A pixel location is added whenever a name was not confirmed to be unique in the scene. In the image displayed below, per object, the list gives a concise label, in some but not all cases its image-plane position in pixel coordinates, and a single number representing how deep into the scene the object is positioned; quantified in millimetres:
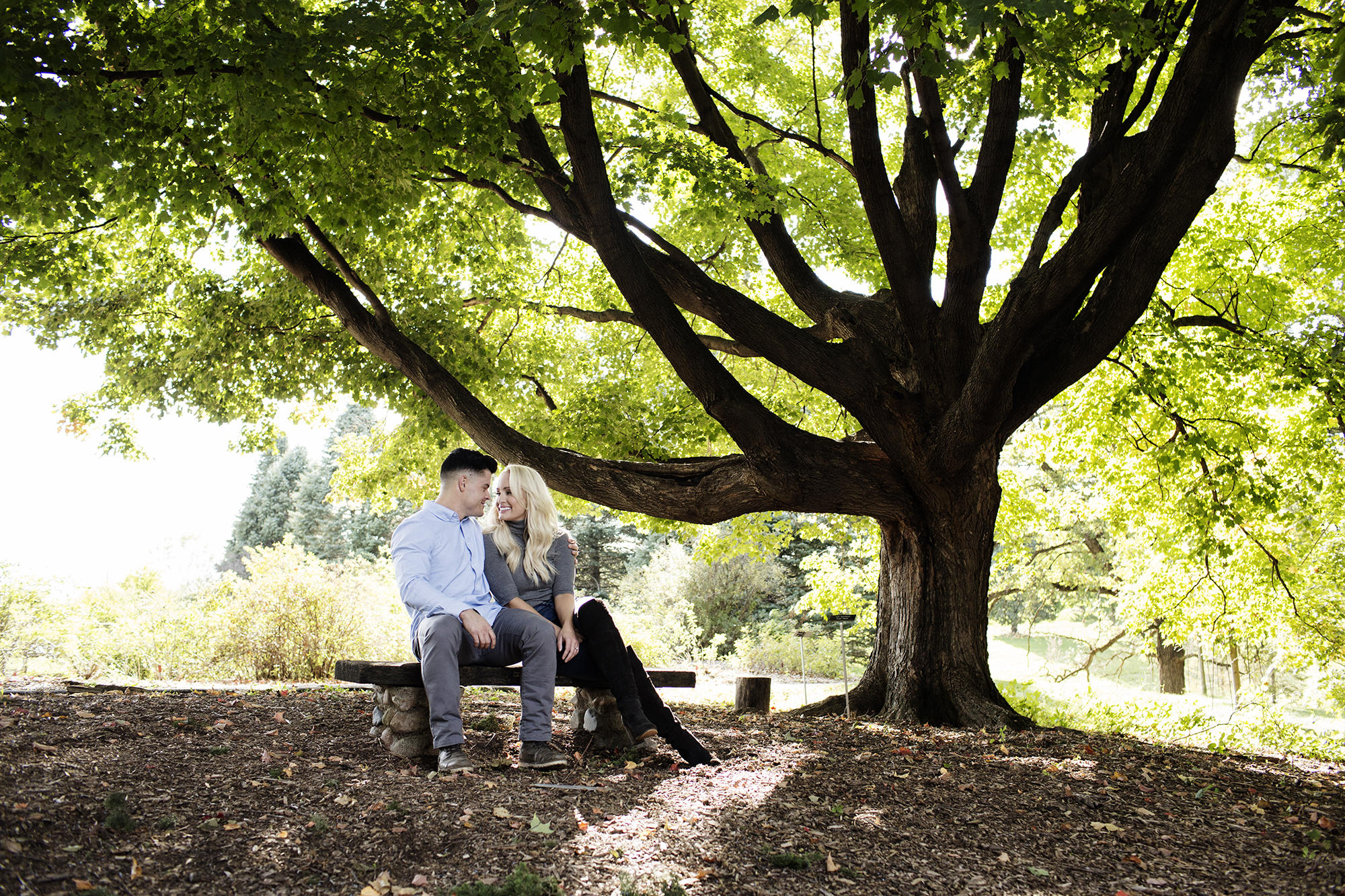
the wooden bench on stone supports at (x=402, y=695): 4348
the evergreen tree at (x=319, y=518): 31312
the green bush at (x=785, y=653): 18734
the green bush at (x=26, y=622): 10156
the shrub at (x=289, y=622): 10594
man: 4242
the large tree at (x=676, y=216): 5062
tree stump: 7918
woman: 4785
